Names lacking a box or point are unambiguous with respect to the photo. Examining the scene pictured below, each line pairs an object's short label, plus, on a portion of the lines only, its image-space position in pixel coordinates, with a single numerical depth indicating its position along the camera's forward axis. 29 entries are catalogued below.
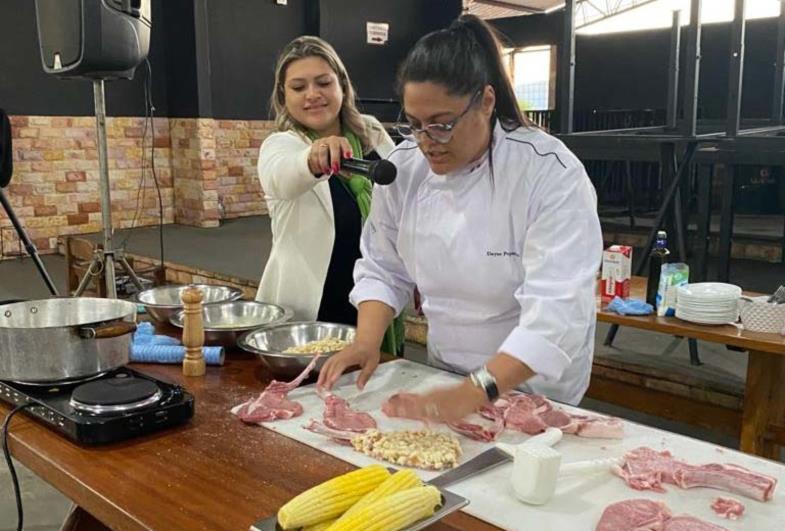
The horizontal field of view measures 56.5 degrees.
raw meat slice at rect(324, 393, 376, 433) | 1.26
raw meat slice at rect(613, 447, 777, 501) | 1.03
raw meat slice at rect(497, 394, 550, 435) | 1.25
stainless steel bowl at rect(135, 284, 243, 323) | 1.98
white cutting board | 0.97
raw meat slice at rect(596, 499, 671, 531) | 0.93
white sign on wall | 8.70
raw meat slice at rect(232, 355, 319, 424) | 1.32
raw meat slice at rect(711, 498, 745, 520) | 0.98
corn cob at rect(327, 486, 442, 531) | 0.85
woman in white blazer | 2.06
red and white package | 2.95
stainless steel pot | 1.32
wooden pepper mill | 1.52
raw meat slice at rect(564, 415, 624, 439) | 1.22
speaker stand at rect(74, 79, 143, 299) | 2.50
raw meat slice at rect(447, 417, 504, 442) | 1.22
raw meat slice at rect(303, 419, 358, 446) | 1.22
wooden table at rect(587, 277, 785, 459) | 2.38
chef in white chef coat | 1.26
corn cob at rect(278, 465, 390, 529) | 0.88
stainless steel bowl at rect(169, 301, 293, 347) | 1.88
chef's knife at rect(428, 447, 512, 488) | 1.06
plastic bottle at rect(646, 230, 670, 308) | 2.88
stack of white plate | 2.54
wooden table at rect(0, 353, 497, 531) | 1.00
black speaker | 2.42
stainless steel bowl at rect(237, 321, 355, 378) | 1.67
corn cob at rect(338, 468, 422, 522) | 0.90
